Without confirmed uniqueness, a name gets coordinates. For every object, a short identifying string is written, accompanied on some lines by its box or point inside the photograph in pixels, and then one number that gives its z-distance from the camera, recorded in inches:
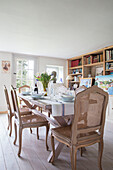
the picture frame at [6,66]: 202.4
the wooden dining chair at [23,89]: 157.2
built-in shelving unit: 177.3
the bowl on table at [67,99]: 73.1
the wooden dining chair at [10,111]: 105.3
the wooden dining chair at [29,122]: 80.0
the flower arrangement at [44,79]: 105.9
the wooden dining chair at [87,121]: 54.7
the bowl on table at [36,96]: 86.4
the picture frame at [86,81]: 200.9
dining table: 60.7
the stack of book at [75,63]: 229.9
